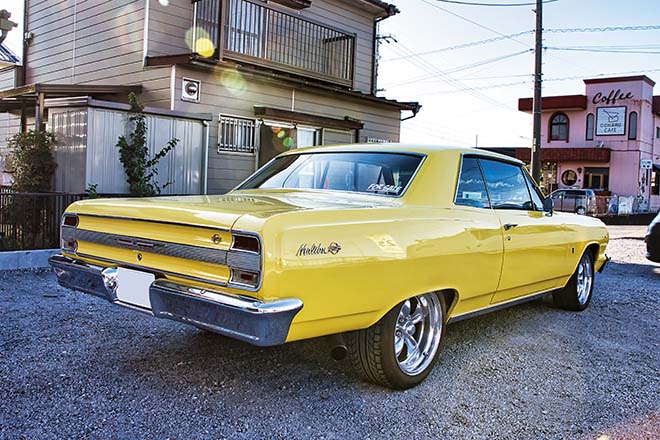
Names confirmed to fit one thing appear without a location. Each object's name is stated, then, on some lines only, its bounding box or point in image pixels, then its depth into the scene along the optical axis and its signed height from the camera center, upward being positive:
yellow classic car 2.72 -0.27
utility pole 14.93 +2.39
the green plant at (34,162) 8.53 +0.45
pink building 31.64 +4.31
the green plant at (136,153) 8.32 +0.62
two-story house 8.62 +2.16
